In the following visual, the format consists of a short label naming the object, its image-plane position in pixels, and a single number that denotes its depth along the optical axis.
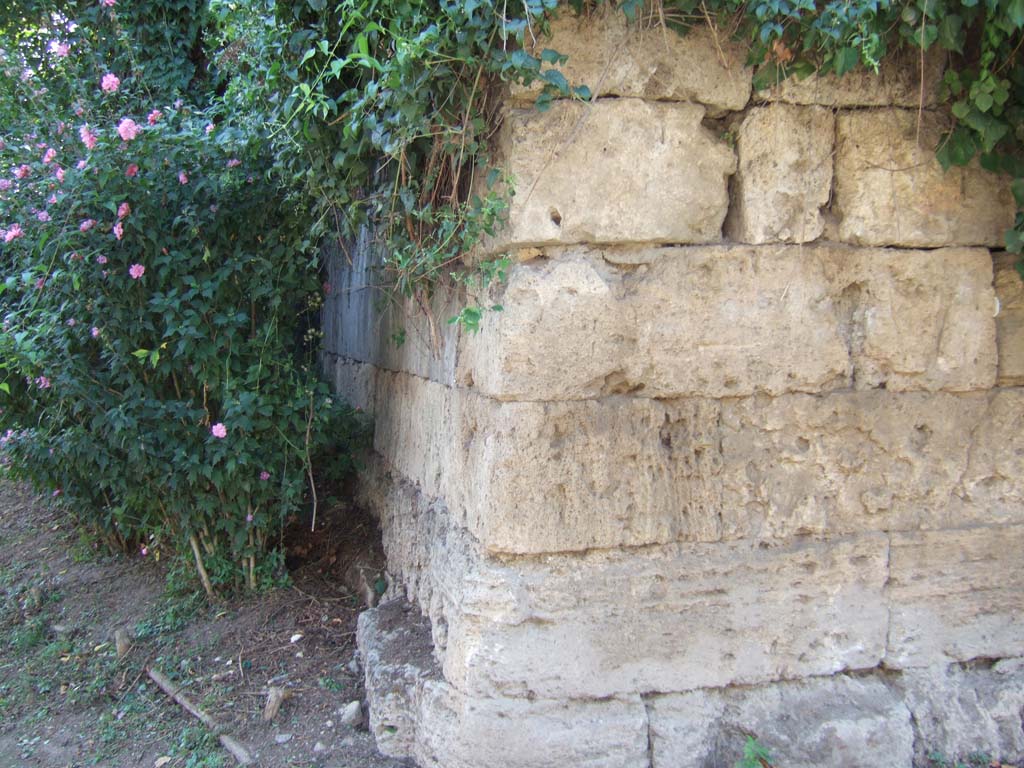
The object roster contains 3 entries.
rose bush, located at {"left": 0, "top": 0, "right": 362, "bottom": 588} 3.55
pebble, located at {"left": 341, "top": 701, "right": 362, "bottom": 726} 3.25
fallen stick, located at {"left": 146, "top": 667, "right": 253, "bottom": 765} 3.13
